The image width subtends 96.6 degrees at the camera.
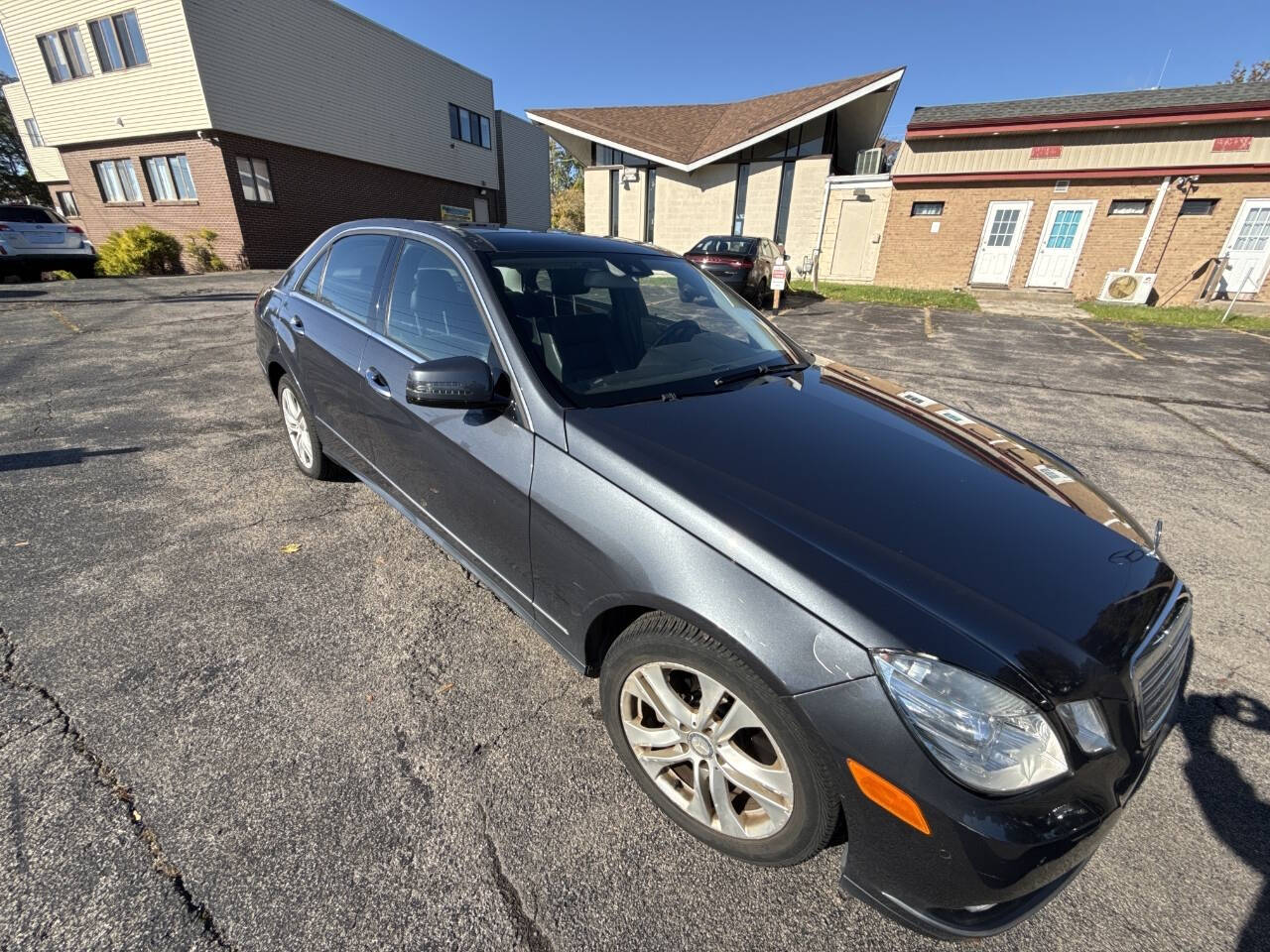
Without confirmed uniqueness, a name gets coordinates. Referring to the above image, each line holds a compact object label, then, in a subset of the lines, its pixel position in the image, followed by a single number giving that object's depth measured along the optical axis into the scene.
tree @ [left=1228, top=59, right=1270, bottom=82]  40.06
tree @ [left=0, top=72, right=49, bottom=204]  33.66
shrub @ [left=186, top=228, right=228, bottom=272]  16.59
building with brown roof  17.70
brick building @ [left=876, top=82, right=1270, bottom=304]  13.98
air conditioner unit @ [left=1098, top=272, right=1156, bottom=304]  14.79
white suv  12.73
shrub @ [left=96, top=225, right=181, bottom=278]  15.23
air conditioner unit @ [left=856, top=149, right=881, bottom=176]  18.48
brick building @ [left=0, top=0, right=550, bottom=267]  16.02
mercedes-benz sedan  1.23
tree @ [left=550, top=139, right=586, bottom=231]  49.78
